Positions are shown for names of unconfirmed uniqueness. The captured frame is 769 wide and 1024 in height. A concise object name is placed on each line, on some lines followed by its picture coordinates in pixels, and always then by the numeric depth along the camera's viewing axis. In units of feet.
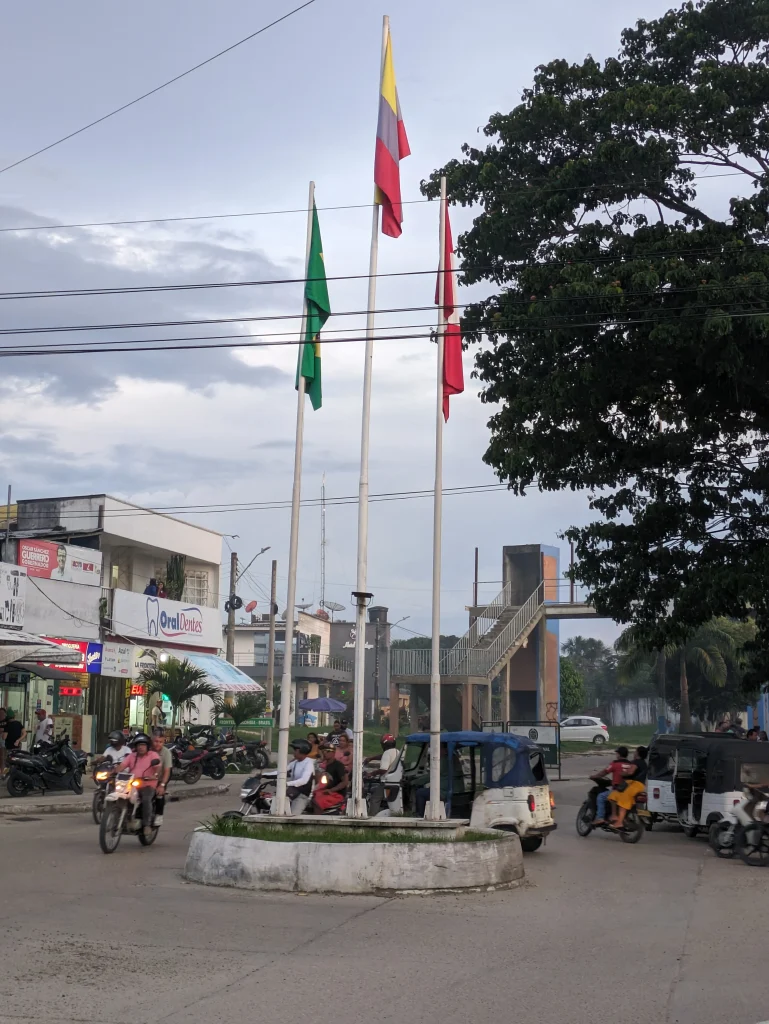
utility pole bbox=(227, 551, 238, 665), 153.05
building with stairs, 140.05
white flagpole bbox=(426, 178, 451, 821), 45.09
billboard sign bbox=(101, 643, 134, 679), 106.73
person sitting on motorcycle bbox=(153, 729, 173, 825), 51.60
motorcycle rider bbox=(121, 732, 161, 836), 49.93
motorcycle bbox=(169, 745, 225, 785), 90.68
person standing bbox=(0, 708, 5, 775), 82.02
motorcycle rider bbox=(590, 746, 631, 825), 61.16
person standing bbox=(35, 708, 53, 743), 83.25
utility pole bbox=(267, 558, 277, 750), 147.31
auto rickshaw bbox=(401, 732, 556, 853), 51.83
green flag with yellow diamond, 48.42
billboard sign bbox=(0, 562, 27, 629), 90.63
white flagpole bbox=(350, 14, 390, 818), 44.04
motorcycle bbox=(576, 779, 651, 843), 60.13
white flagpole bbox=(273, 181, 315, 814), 44.09
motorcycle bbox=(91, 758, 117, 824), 58.23
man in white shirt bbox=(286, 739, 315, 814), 53.47
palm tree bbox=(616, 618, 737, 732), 187.21
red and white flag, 50.52
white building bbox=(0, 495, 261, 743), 107.14
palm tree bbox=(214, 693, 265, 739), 111.96
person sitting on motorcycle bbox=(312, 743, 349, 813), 54.60
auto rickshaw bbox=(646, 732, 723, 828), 66.33
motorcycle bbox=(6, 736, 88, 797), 76.13
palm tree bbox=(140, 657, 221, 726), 106.63
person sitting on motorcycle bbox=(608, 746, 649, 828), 60.23
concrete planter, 36.73
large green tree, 63.41
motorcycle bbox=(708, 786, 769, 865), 51.16
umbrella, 124.06
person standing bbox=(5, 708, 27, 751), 82.48
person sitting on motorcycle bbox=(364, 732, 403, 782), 55.88
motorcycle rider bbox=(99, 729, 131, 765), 62.23
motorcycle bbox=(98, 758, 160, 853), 47.80
